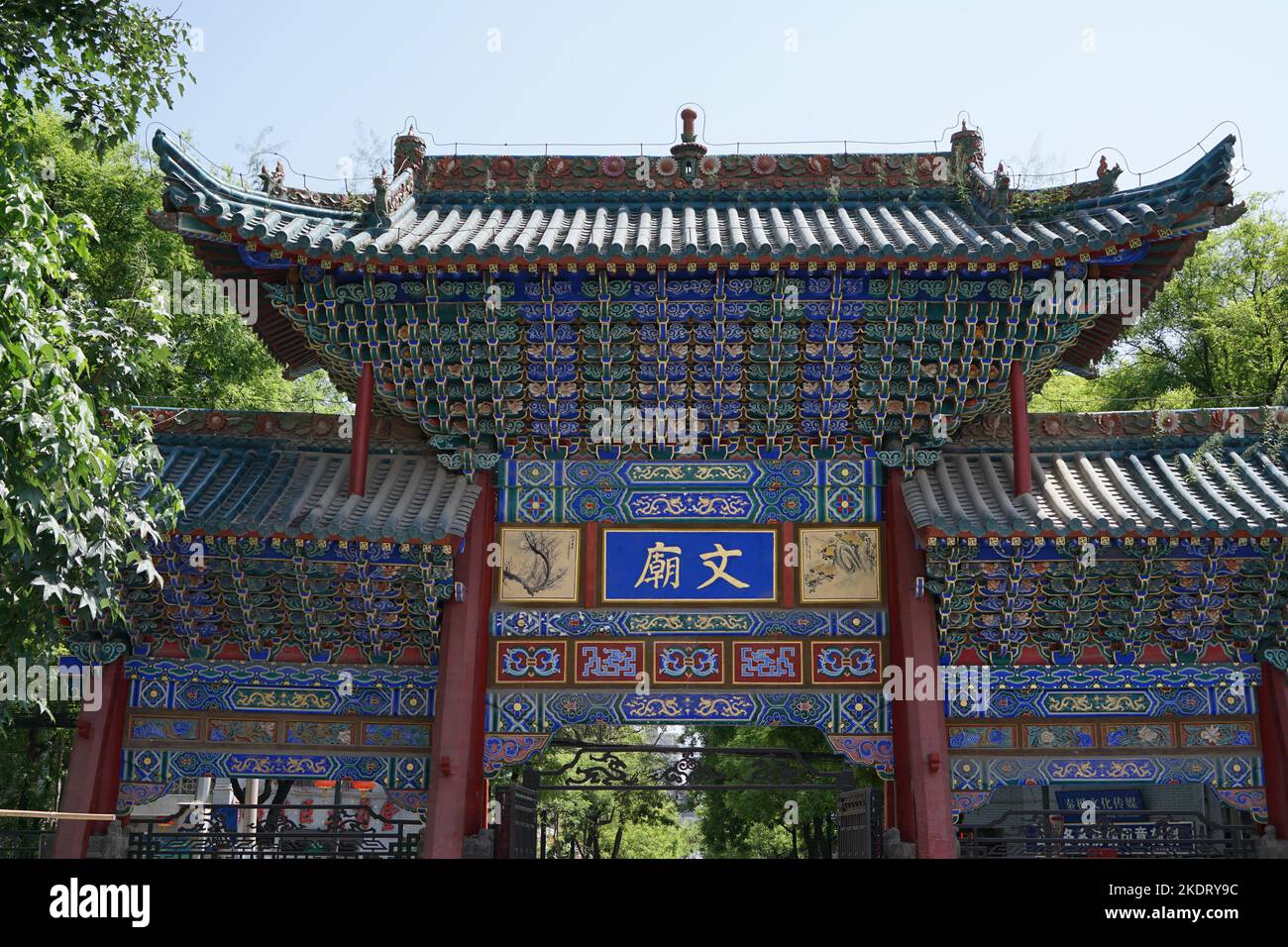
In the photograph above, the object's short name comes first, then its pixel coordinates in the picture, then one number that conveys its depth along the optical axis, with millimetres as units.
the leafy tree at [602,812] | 28172
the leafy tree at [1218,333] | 19656
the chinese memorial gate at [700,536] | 9859
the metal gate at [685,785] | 10242
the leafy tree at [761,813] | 20750
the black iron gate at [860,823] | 10180
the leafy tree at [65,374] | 7047
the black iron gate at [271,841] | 9867
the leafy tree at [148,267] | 17609
